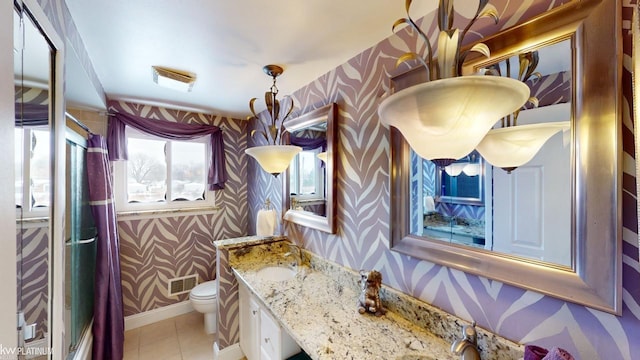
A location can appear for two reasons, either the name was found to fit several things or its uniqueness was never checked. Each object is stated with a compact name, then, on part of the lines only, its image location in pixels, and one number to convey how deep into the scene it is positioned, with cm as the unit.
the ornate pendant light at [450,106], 53
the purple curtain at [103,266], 193
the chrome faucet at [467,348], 86
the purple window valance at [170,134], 240
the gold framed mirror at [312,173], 172
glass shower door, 156
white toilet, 231
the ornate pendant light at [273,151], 157
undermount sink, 191
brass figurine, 127
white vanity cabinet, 139
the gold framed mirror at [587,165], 68
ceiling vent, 174
